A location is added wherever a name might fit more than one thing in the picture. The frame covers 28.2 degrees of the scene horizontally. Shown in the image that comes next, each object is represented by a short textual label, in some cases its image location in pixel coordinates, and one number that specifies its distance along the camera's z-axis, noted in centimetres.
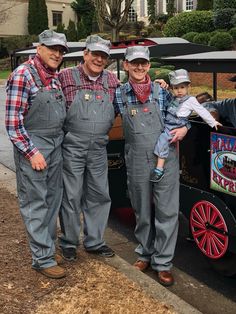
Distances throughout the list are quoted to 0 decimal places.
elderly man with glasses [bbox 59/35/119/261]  351
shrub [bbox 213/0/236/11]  2388
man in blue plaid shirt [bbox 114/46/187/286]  351
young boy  350
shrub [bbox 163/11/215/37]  2508
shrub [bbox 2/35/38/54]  4169
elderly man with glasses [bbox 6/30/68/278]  323
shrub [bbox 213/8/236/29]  2325
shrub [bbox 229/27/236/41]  2197
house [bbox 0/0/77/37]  4447
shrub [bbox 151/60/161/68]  751
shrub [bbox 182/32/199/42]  2273
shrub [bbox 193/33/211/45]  2192
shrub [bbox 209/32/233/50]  2067
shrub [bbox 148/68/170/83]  696
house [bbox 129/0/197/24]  3819
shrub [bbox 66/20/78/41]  4331
